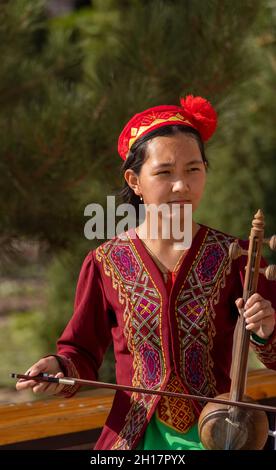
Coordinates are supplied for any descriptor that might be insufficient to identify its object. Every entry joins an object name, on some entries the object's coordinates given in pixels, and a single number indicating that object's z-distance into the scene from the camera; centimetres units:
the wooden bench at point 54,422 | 758
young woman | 691
